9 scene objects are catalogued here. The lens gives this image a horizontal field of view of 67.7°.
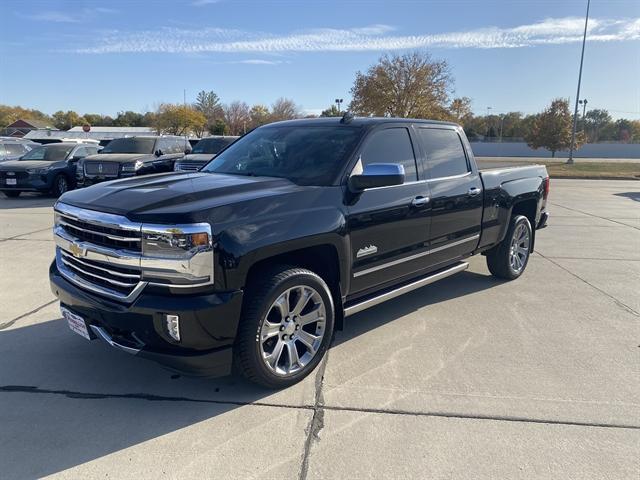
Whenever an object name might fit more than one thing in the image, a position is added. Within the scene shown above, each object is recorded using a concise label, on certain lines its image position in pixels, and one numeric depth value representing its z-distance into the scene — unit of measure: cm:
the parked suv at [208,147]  1252
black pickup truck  292
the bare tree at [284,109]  8662
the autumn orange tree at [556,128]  5247
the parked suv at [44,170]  1355
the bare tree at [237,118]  7400
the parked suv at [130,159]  1246
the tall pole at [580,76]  3441
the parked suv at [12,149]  1716
